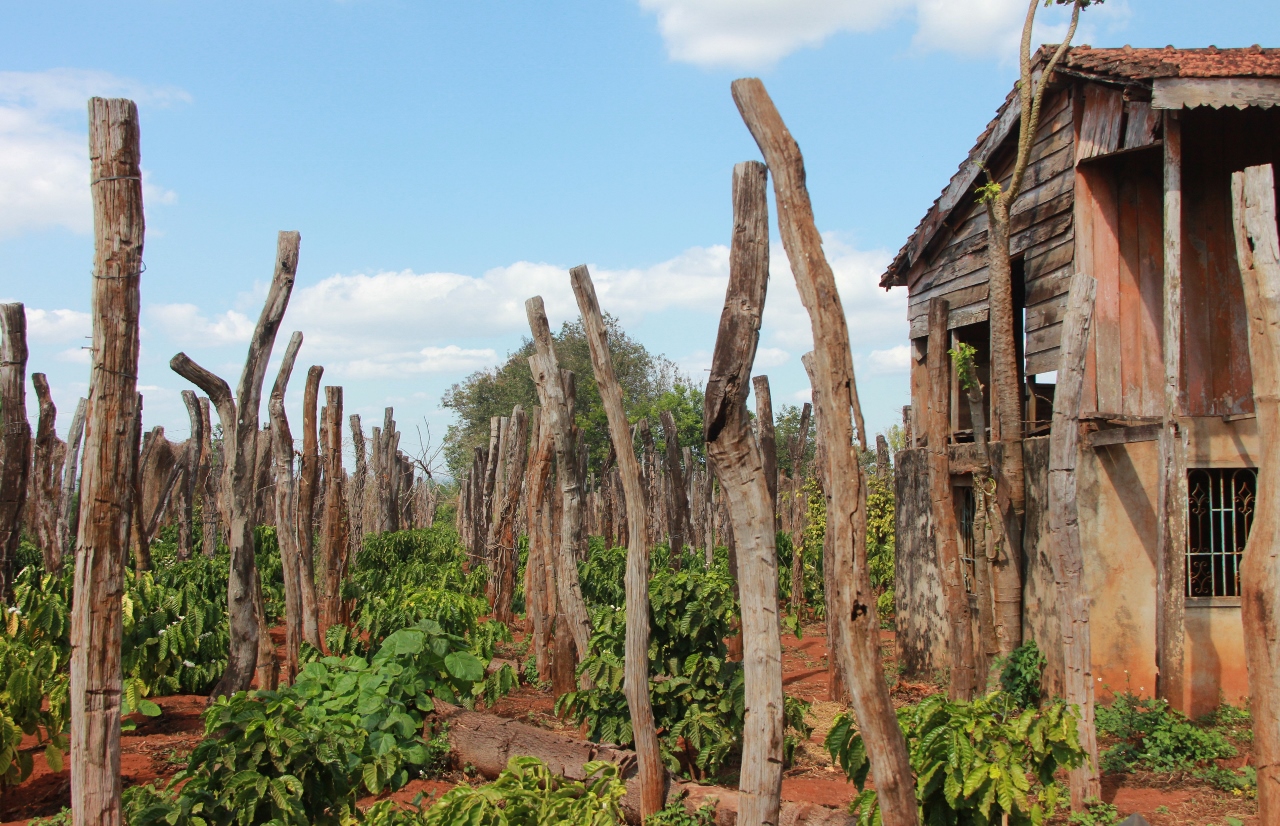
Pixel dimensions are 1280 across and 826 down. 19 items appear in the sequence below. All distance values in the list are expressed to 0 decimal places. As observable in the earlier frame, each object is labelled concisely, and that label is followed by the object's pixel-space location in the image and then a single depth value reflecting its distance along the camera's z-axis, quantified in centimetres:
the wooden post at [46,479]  991
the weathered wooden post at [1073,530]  584
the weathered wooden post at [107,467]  383
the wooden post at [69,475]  1341
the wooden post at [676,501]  1239
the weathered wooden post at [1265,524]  475
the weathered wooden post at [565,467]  745
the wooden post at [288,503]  862
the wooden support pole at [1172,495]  742
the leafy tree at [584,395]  3089
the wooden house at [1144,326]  785
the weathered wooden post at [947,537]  796
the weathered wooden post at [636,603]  559
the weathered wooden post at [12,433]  735
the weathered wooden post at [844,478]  380
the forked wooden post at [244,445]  702
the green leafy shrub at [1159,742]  717
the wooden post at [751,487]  427
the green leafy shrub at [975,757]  412
